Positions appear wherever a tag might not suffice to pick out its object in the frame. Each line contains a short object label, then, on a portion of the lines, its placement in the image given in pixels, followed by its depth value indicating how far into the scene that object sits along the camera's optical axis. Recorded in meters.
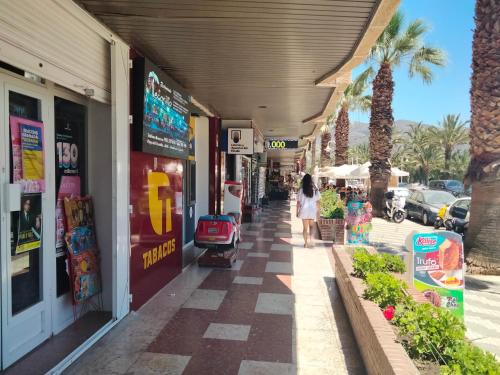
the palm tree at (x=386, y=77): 15.76
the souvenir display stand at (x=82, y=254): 4.15
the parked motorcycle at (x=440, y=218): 13.74
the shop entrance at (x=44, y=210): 3.30
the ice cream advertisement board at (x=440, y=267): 4.47
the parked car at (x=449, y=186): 35.78
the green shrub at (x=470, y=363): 2.25
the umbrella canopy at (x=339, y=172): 22.01
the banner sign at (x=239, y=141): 10.98
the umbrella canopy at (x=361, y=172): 21.14
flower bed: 2.38
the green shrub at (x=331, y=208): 9.76
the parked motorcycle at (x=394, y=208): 15.95
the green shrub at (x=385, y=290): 3.58
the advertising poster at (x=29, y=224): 3.48
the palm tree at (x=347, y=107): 20.58
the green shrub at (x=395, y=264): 4.97
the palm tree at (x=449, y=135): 43.94
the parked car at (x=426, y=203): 15.87
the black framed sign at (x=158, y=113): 4.65
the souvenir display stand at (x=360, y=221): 8.98
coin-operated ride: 6.59
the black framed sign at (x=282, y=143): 16.44
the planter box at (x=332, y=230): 9.59
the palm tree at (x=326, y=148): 32.88
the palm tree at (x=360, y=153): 70.53
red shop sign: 4.75
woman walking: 8.81
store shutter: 2.86
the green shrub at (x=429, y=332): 2.67
